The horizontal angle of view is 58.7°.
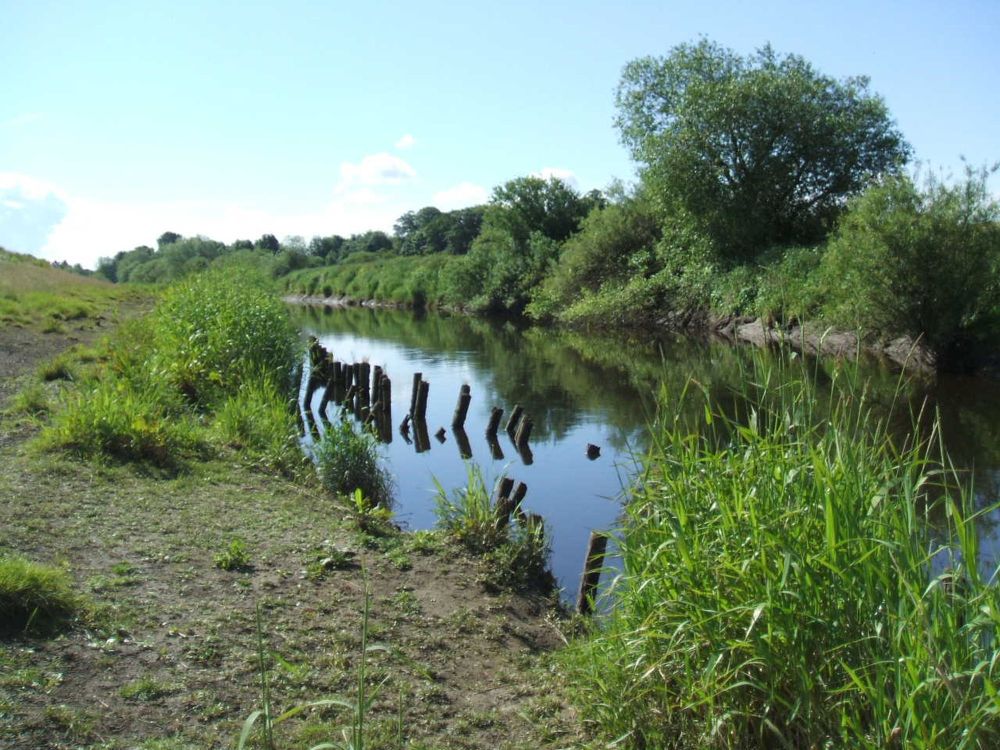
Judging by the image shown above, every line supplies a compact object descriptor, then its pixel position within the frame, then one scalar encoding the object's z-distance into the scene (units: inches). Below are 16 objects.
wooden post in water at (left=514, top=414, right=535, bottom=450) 563.8
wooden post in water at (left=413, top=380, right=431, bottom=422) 650.8
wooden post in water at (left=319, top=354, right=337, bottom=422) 698.2
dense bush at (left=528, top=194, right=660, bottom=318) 1550.2
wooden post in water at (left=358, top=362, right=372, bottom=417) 721.6
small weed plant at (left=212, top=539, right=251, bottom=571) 241.0
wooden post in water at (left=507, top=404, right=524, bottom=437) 589.0
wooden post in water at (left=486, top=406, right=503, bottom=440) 592.4
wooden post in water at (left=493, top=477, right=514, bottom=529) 296.4
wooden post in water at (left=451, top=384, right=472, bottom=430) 626.8
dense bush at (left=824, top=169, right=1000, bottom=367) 765.9
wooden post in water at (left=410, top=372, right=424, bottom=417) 657.2
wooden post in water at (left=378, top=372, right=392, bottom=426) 665.6
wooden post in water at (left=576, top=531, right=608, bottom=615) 257.6
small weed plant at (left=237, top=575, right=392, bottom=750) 92.3
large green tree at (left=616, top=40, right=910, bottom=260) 1266.0
